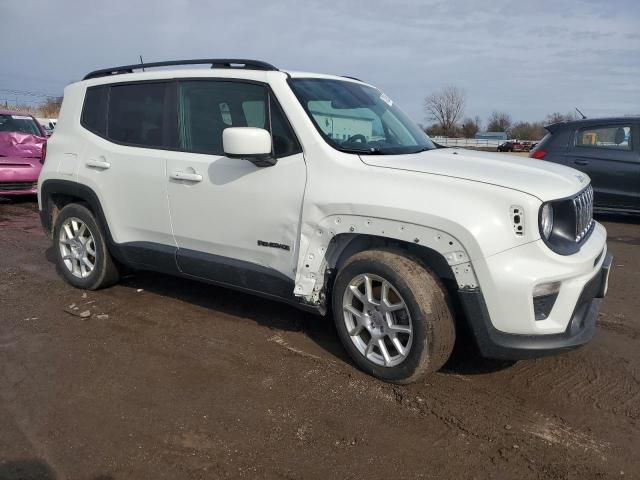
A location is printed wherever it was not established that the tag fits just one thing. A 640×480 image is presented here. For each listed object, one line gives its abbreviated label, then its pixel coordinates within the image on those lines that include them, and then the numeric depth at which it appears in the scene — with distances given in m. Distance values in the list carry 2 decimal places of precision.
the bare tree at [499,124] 84.19
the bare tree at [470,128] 78.94
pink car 10.24
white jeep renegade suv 2.89
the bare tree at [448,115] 79.50
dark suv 7.96
